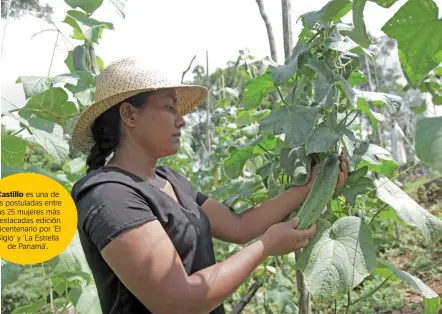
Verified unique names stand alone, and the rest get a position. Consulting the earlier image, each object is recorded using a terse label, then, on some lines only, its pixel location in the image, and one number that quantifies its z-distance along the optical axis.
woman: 1.15
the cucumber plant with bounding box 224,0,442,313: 1.22
